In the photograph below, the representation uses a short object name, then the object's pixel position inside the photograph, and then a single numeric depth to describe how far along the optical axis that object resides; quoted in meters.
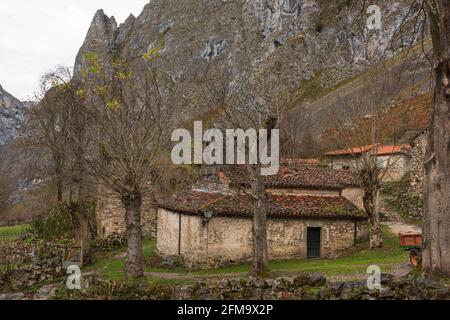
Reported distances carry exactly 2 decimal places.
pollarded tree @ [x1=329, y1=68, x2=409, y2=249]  20.39
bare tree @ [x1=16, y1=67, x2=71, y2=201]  30.73
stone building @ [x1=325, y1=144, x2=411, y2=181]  34.66
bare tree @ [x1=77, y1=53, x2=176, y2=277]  15.69
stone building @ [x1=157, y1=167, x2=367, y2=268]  20.02
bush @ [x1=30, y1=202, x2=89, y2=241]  26.66
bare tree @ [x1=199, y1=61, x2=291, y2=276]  16.72
